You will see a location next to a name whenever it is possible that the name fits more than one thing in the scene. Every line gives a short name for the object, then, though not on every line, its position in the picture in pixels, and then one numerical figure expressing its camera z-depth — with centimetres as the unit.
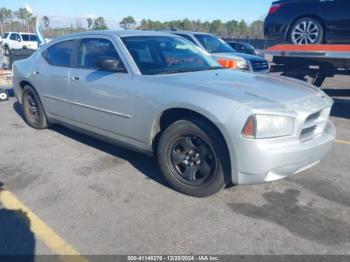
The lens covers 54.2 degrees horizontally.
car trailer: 652
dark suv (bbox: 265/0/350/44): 659
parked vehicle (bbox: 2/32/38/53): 3099
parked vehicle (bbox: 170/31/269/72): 850
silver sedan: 308
